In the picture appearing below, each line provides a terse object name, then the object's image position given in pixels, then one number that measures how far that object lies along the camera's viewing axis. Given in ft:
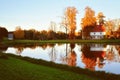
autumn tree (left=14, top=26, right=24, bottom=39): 156.56
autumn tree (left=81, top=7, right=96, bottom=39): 117.18
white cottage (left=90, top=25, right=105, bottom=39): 140.33
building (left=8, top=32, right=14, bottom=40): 158.84
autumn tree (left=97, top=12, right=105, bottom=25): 144.39
